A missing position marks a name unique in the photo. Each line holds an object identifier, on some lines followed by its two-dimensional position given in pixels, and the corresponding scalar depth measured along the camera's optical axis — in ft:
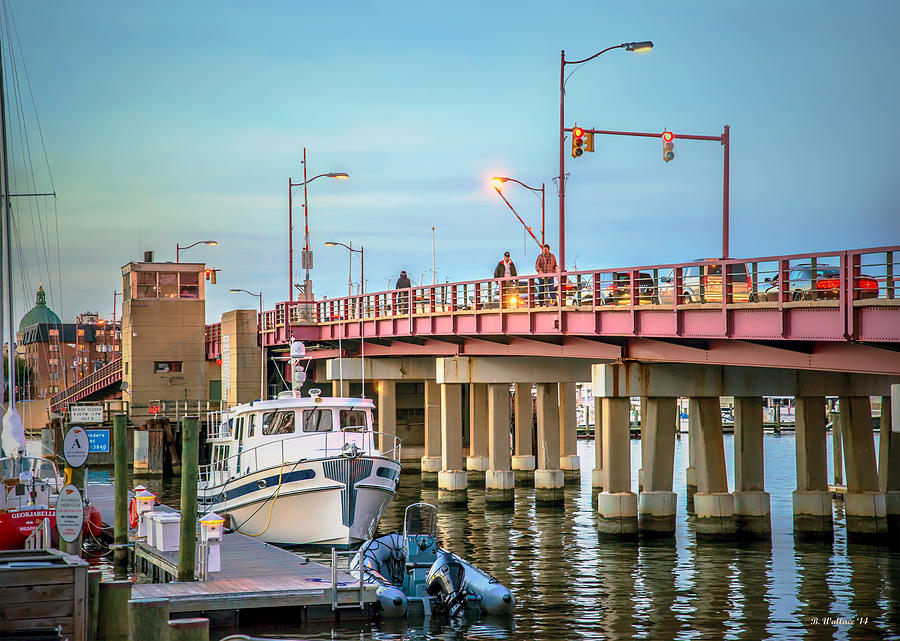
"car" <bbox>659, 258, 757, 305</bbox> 99.76
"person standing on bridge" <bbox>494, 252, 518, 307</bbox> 158.30
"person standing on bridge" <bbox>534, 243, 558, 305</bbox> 131.44
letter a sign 87.81
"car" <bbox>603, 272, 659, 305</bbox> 107.96
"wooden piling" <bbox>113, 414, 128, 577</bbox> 95.25
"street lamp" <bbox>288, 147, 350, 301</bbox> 219.16
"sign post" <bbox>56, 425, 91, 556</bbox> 76.48
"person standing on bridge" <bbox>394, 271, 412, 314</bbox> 166.63
